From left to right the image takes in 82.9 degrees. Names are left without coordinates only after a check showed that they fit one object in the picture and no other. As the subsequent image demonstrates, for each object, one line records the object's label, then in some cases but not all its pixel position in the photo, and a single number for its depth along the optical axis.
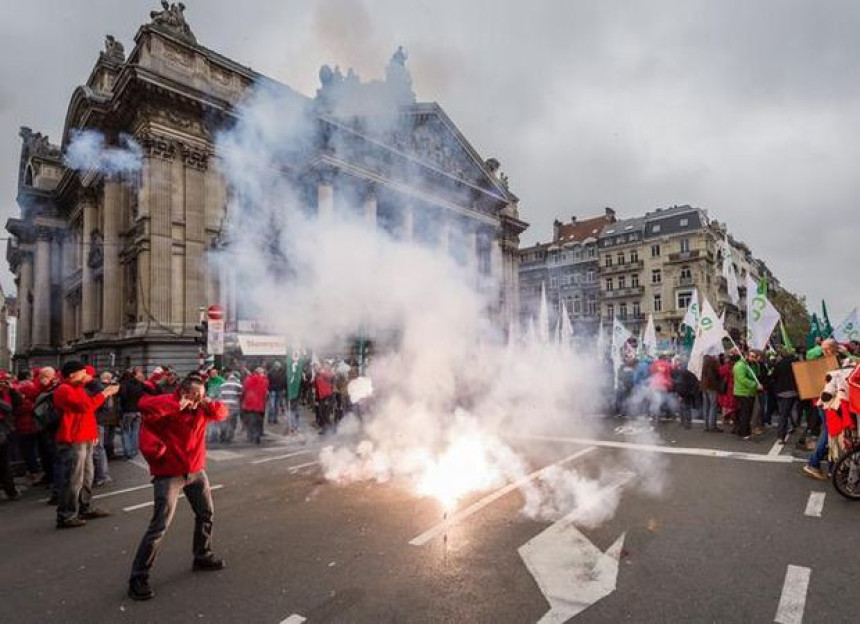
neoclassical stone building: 20.30
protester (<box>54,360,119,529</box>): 5.56
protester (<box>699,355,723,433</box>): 10.84
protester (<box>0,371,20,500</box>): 6.75
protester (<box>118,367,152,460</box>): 9.63
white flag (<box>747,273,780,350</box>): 11.91
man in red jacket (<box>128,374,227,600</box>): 3.79
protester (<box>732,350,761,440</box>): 9.86
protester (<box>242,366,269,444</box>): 10.91
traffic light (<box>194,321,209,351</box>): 11.61
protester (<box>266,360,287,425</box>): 13.71
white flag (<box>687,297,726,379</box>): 11.43
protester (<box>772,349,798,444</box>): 9.37
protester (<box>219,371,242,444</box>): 11.05
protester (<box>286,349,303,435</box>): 12.25
